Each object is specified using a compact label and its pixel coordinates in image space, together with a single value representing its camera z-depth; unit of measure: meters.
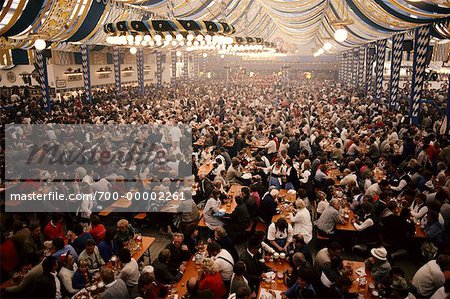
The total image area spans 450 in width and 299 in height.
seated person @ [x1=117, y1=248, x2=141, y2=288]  4.40
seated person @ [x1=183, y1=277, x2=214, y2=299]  3.78
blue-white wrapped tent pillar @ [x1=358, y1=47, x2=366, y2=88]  25.53
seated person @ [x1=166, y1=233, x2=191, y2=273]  4.76
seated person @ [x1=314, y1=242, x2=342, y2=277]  4.30
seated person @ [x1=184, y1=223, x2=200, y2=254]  5.12
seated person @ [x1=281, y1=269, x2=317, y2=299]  3.84
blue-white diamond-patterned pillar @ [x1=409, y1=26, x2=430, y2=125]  12.20
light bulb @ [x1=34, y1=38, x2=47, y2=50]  9.55
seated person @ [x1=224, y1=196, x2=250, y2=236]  5.90
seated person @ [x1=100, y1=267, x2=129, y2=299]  3.98
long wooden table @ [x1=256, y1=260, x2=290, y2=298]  4.25
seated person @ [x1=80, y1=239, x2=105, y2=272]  4.64
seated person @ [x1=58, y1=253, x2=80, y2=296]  4.38
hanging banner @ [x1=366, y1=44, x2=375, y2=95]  21.53
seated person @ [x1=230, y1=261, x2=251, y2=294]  3.99
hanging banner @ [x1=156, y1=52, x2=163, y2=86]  28.06
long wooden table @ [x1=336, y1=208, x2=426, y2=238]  5.44
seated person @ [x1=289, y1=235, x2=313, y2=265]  4.68
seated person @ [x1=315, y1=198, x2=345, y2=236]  5.65
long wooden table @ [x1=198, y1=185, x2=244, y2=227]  6.20
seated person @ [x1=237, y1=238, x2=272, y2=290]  4.49
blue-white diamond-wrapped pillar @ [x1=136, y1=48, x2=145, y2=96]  23.85
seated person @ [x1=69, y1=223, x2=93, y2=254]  5.00
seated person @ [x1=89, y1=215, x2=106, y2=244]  5.23
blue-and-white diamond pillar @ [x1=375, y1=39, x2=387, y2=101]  18.89
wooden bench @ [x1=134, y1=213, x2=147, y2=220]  6.45
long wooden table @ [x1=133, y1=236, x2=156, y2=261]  4.97
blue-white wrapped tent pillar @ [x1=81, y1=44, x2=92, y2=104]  18.25
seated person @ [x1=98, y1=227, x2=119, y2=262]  4.84
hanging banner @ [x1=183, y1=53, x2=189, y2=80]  37.07
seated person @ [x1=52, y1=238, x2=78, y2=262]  4.62
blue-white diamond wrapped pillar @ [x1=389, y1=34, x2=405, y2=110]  15.17
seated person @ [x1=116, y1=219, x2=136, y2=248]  5.14
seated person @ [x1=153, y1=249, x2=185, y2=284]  4.34
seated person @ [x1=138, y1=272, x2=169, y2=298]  3.87
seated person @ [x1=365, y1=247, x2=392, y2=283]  4.19
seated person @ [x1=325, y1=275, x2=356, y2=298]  3.89
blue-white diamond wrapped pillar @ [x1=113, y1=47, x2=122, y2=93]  21.67
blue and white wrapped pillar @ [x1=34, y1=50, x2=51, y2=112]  16.00
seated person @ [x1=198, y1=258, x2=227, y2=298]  4.11
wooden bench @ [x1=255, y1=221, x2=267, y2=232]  6.27
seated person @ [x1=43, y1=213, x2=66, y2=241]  5.42
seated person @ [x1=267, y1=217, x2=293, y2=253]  5.13
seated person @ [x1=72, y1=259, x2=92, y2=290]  4.36
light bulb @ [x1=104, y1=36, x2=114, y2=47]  7.88
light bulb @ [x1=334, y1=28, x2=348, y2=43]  7.72
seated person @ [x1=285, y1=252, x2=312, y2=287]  4.20
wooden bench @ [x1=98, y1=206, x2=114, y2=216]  6.30
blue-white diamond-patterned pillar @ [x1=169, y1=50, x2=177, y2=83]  32.03
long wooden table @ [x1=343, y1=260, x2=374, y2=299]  4.12
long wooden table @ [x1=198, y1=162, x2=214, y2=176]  8.27
